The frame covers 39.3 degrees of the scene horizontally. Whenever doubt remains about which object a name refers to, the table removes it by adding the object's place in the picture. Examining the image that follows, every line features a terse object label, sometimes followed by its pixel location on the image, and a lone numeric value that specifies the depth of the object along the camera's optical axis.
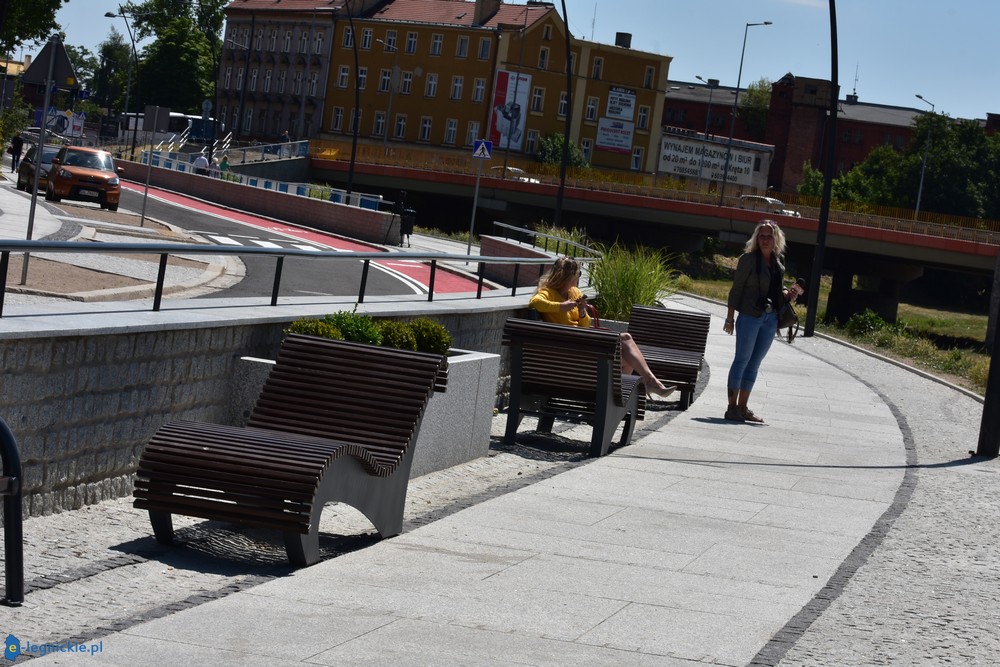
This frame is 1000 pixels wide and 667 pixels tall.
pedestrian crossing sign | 37.41
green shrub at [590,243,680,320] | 18.88
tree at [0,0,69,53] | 57.09
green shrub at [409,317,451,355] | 9.38
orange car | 38.44
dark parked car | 42.62
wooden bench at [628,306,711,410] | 16.00
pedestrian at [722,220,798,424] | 13.34
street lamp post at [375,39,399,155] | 109.44
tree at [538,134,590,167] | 103.94
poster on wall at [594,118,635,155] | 109.88
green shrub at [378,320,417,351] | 9.08
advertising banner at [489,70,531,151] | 104.69
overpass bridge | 60.91
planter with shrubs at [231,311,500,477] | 8.30
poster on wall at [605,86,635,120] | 109.88
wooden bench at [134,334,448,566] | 6.05
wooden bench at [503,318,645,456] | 10.81
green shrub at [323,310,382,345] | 8.69
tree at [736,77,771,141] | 149.00
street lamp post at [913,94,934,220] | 96.86
